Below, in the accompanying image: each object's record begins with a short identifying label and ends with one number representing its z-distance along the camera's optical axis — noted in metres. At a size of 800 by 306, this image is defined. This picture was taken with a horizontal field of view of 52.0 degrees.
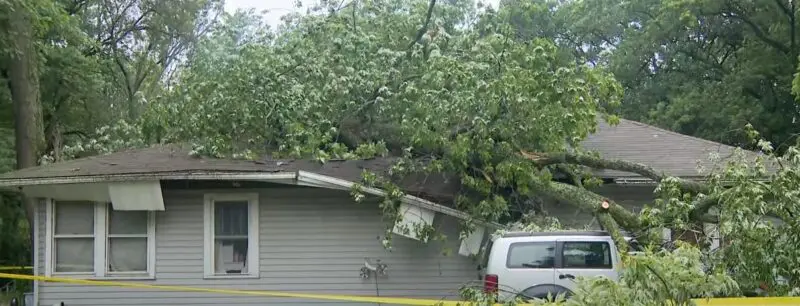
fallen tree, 10.60
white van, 9.23
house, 11.52
